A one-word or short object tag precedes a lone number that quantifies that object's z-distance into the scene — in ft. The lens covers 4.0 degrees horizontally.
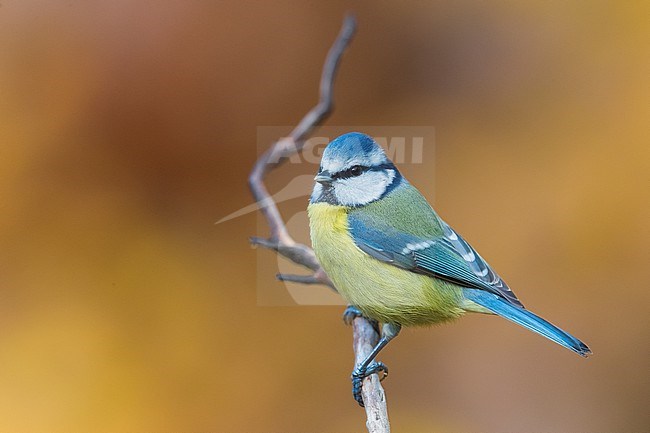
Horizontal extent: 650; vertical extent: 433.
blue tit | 10.56
